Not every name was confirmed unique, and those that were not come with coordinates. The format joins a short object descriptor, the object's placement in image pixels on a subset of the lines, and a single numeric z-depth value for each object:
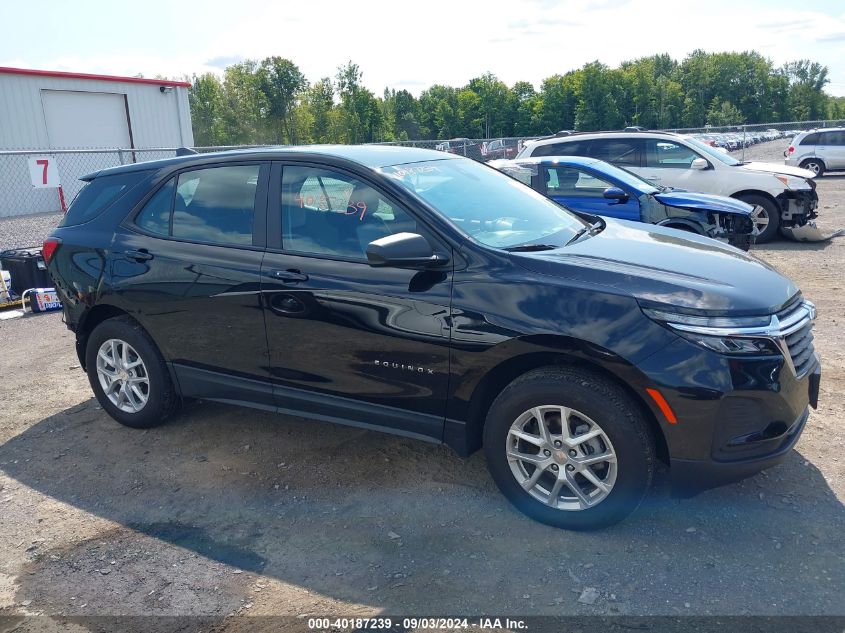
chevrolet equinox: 3.19
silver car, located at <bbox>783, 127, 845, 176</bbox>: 24.59
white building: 22.05
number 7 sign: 12.16
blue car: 8.83
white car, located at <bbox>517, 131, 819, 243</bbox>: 11.39
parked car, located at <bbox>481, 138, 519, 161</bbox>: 25.48
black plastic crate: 8.92
